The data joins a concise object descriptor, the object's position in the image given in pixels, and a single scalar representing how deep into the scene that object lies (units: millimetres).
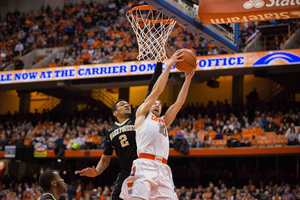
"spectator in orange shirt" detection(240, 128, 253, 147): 17766
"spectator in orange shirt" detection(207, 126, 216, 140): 18578
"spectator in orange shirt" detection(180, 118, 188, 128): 20045
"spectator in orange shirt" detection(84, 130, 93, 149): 20500
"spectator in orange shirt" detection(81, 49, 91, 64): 22328
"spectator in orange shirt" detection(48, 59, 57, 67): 23203
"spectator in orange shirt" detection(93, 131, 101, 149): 20375
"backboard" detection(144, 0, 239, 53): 6777
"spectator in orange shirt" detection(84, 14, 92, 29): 26886
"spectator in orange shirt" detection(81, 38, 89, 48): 24291
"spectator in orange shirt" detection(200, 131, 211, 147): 18578
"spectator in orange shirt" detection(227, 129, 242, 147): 17828
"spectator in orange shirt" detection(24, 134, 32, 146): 21906
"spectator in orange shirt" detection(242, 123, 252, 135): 17878
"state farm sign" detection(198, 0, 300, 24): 6344
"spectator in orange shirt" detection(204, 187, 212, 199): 16480
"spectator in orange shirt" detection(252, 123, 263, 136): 17594
